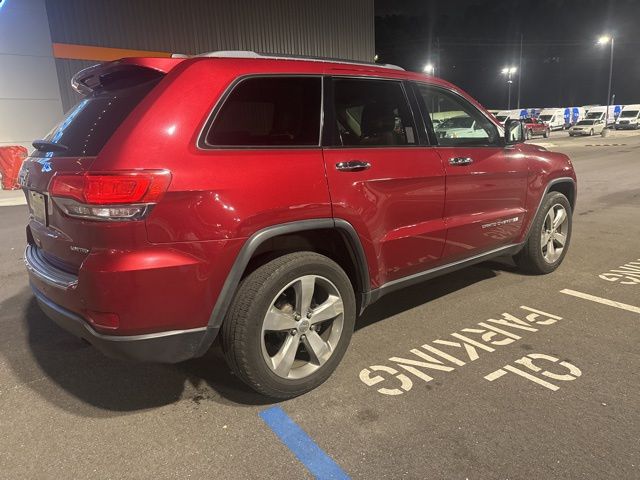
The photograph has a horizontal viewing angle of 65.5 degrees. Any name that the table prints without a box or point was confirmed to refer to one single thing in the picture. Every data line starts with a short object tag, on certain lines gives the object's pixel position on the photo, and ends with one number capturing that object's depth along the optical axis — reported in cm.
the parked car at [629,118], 4219
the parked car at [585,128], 3738
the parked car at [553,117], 4328
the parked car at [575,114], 4539
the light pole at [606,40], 3936
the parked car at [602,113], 3998
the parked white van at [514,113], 4552
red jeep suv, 228
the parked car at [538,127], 3762
